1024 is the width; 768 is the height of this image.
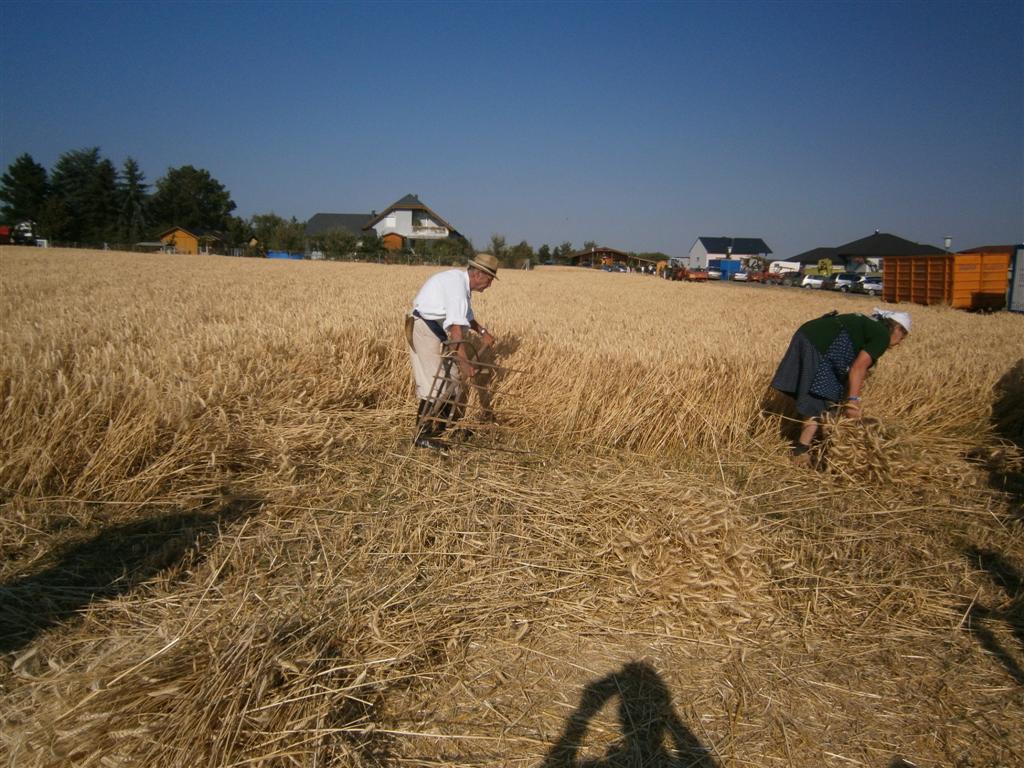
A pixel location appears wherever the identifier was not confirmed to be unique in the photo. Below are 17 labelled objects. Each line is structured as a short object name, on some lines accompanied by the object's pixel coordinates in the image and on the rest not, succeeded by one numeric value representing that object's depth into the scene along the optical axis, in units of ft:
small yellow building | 223.10
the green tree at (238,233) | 230.48
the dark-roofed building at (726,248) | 312.71
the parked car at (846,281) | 126.93
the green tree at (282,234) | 214.28
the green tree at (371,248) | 189.24
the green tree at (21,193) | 221.25
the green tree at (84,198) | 200.03
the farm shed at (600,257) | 301.80
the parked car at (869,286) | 116.47
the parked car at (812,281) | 147.23
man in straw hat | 14.87
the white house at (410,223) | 249.55
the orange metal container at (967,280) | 61.36
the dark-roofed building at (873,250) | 205.16
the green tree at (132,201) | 230.07
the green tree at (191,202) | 250.16
